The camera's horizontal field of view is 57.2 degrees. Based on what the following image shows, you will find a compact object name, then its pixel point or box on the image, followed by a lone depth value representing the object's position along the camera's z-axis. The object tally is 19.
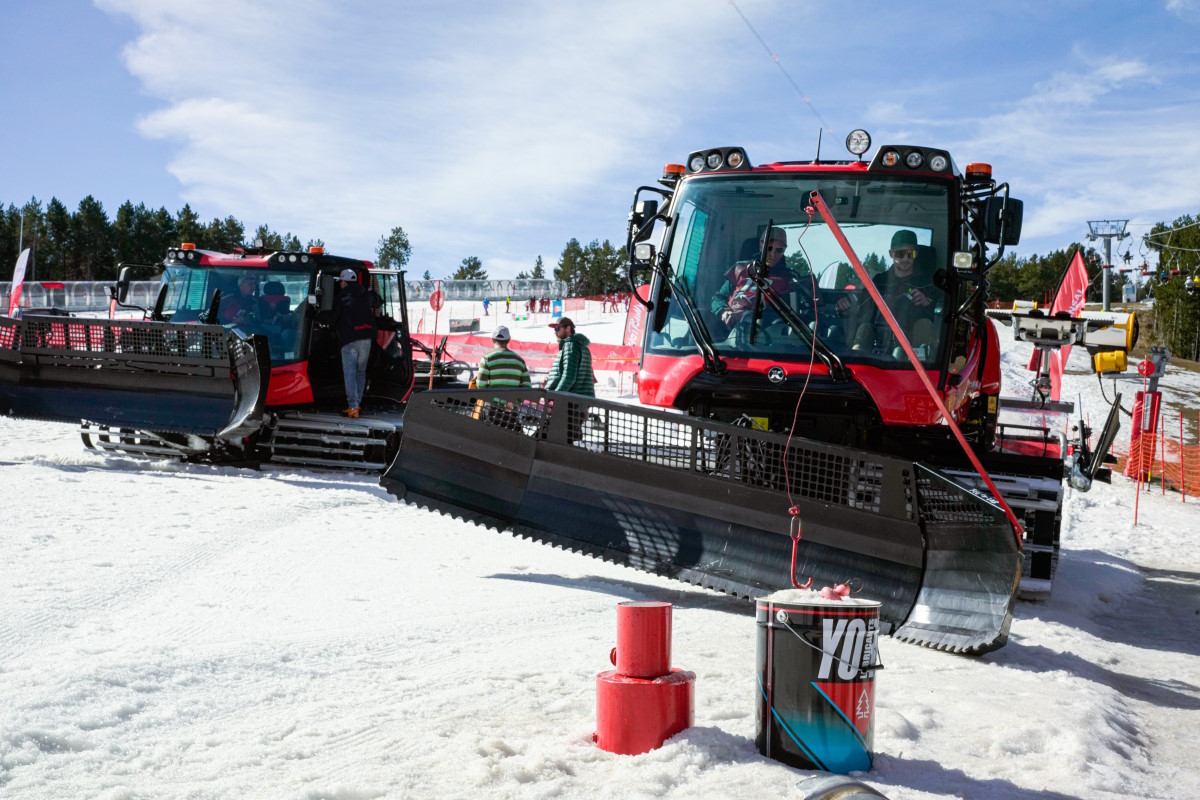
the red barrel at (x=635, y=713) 3.70
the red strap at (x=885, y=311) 5.08
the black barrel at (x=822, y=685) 3.62
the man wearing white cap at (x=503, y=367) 11.62
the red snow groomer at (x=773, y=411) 5.96
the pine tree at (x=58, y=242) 109.06
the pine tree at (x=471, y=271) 155.62
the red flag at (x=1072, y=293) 15.06
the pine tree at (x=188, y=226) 114.62
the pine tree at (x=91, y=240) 110.62
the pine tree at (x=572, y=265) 144.62
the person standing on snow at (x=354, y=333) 12.66
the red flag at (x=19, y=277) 20.73
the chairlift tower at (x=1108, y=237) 80.14
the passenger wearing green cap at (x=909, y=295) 6.67
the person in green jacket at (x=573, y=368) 10.70
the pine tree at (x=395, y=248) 159.62
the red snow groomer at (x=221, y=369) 11.17
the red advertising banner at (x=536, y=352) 32.07
